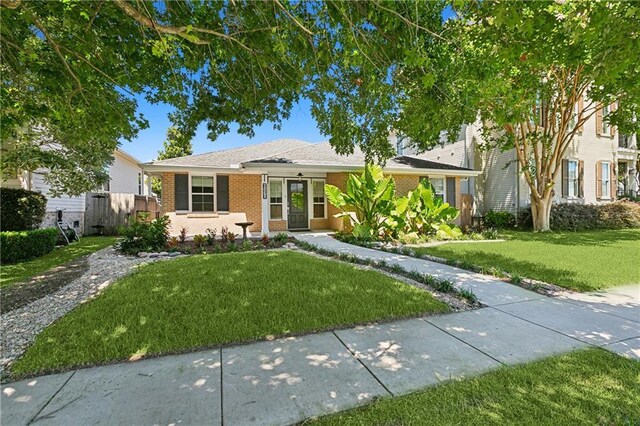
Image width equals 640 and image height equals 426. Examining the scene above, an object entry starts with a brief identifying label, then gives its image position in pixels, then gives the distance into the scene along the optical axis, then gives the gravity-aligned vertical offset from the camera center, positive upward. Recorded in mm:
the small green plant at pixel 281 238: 11392 -925
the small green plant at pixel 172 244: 9922 -981
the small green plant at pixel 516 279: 6293 -1408
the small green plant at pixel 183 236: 11038 -786
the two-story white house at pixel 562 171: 17438 +2372
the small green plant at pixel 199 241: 10617 -915
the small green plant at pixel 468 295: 5242 -1451
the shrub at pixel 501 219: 17016 -466
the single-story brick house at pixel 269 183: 13141 +1420
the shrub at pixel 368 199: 12188 +512
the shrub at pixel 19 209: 9859 +236
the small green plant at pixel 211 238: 10875 -857
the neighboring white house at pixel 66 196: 12472 +1314
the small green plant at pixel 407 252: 9529 -1243
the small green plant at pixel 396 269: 7202 -1343
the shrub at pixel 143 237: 9508 -706
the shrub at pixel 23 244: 8773 -826
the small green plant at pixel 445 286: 5707 -1401
